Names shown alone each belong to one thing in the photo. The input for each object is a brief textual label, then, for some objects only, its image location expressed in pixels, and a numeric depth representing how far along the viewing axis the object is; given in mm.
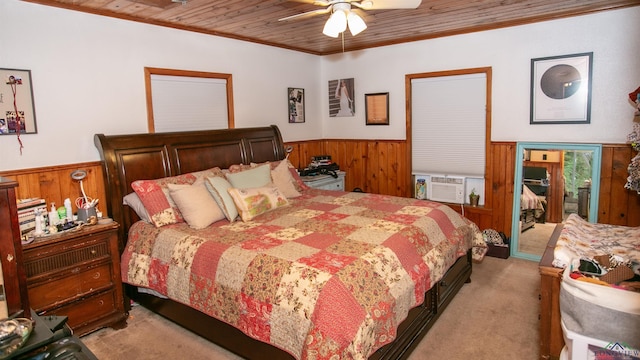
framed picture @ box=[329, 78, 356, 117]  5555
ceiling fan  2529
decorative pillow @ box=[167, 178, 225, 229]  3078
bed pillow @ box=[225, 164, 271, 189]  3531
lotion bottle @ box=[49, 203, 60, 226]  2873
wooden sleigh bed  2555
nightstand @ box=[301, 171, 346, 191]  4898
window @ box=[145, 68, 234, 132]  3783
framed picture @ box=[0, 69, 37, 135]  2863
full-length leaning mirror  3971
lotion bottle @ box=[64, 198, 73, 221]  2978
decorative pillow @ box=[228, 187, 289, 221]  3246
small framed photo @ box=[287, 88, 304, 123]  5285
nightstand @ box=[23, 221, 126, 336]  2662
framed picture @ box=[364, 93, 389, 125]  5238
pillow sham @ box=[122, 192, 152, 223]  3195
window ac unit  4699
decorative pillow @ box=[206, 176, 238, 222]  3230
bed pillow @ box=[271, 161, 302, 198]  3924
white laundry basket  1867
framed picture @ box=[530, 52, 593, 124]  3885
